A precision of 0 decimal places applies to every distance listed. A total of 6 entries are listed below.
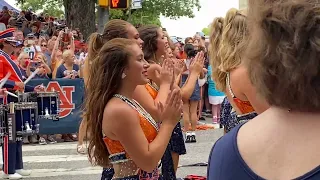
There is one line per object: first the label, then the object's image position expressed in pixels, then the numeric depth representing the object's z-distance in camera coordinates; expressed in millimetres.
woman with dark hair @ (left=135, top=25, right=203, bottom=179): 4418
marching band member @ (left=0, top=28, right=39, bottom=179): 7602
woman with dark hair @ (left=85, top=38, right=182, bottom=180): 3090
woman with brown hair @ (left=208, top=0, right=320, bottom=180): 1447
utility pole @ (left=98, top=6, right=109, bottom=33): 18484
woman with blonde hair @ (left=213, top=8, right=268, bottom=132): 3688
